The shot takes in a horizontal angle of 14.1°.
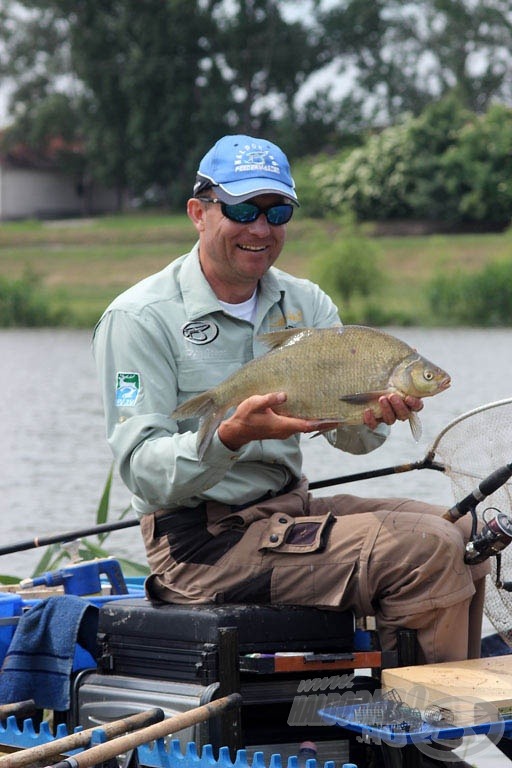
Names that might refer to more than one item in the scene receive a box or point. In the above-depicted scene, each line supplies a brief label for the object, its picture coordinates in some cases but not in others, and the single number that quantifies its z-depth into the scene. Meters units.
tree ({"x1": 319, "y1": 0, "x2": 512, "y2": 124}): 69.97
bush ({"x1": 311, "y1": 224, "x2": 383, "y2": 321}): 43.76
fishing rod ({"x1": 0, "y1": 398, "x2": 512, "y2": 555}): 5.68
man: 4.91
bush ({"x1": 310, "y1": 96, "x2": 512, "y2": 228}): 53.90
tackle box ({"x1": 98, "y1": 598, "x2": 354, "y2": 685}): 4.88
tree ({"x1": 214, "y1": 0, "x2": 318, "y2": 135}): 68.15
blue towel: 5.43
